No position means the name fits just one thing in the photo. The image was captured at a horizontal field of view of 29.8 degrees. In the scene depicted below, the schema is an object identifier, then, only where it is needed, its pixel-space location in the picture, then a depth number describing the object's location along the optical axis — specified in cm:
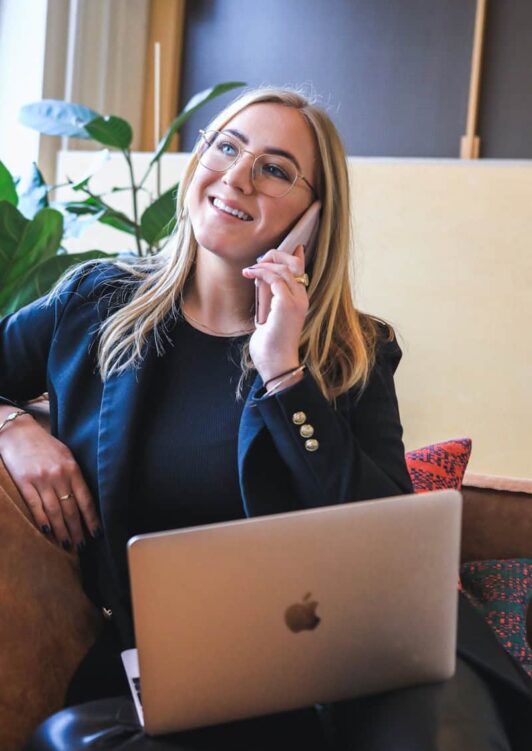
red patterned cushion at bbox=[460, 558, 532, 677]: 160
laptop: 96
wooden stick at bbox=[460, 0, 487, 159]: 283
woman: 139
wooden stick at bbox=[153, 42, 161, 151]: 299
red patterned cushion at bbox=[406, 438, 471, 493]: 170
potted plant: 197
